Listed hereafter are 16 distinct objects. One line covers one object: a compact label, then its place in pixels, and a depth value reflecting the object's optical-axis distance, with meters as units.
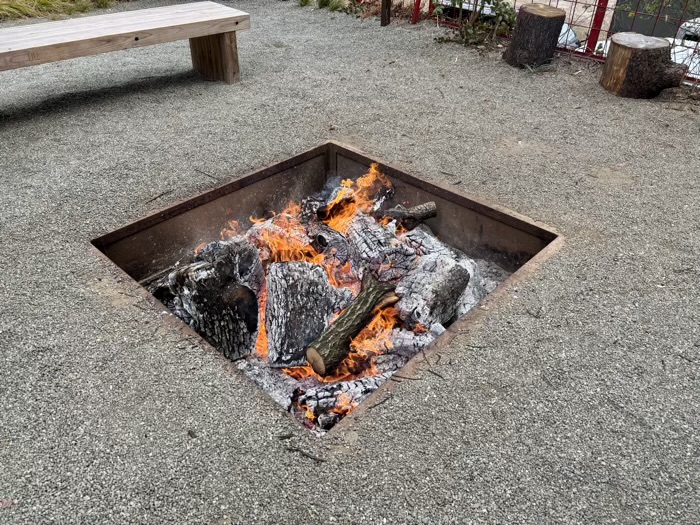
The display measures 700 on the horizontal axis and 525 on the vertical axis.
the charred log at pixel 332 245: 3.08
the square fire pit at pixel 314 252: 2.26
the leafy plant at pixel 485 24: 5.89
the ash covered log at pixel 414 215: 3.30
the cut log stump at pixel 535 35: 5.15
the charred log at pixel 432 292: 2.60
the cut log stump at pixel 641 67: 4.50
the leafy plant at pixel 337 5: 7.46
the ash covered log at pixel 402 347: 2.40
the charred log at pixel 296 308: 2.51
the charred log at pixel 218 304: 2.57
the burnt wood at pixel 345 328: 2.34
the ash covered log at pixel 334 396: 2.13
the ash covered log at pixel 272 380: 2.26
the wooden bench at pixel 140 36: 4.05
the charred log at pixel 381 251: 2.94
